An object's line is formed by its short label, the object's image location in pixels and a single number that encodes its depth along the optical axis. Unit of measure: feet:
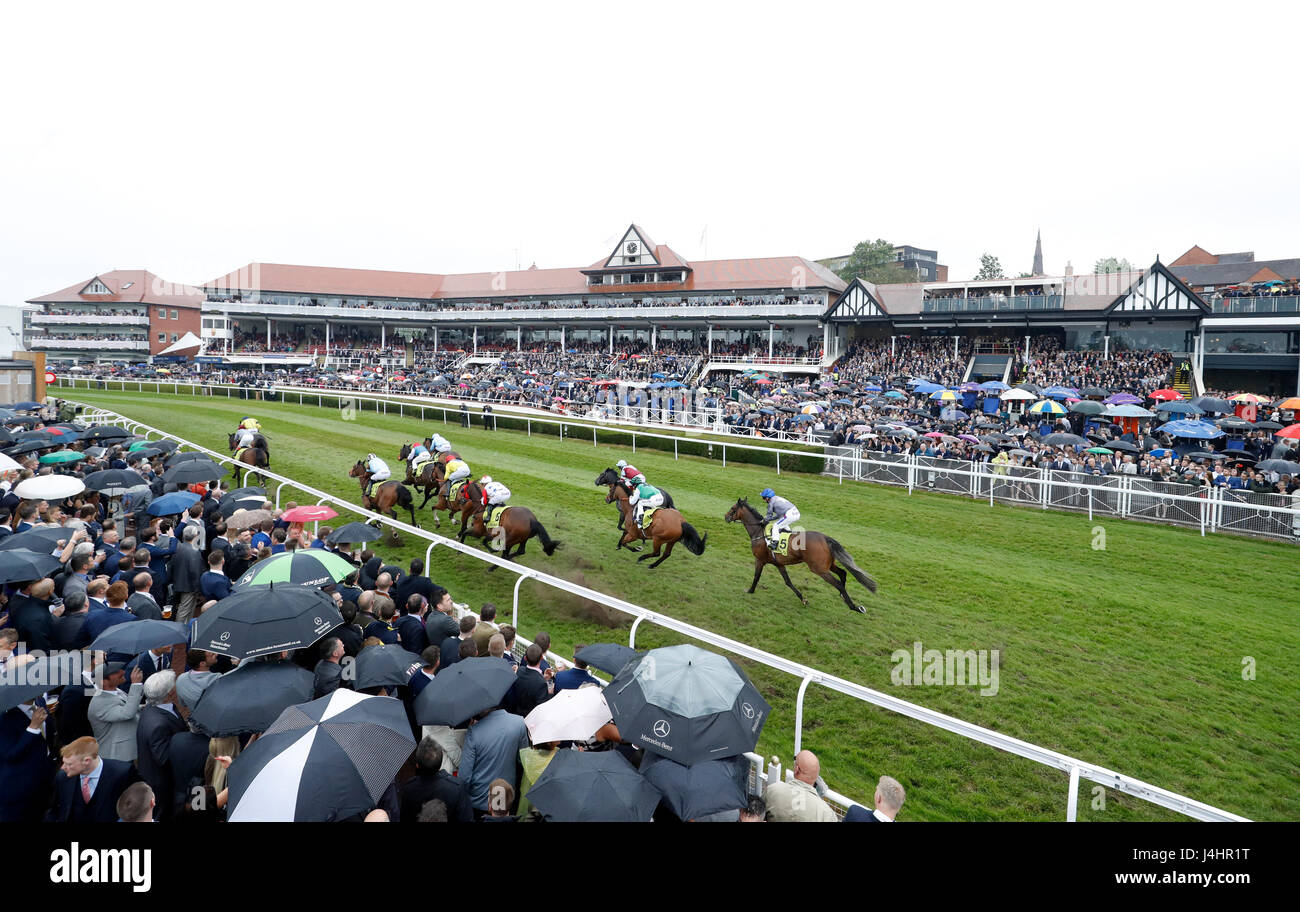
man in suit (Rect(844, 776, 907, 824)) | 10.46
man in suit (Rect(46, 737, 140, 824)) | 11.33
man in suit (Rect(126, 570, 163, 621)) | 17.93
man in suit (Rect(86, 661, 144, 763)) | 13.28
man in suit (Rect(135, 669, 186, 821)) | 12.73
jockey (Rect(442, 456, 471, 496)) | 34.88
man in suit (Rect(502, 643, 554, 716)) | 15.30
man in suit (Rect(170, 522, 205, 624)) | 22.56
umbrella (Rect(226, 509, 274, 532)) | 27.02
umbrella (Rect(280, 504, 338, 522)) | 28.99
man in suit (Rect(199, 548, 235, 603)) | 21.04
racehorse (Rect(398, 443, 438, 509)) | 39.50
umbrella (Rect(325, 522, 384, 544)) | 26.20
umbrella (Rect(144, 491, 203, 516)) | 27.35
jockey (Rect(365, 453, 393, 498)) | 38.81
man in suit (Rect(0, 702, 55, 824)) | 11.85
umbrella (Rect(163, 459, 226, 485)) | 32.65
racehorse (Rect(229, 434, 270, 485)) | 45.85
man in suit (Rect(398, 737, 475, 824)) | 11.21
